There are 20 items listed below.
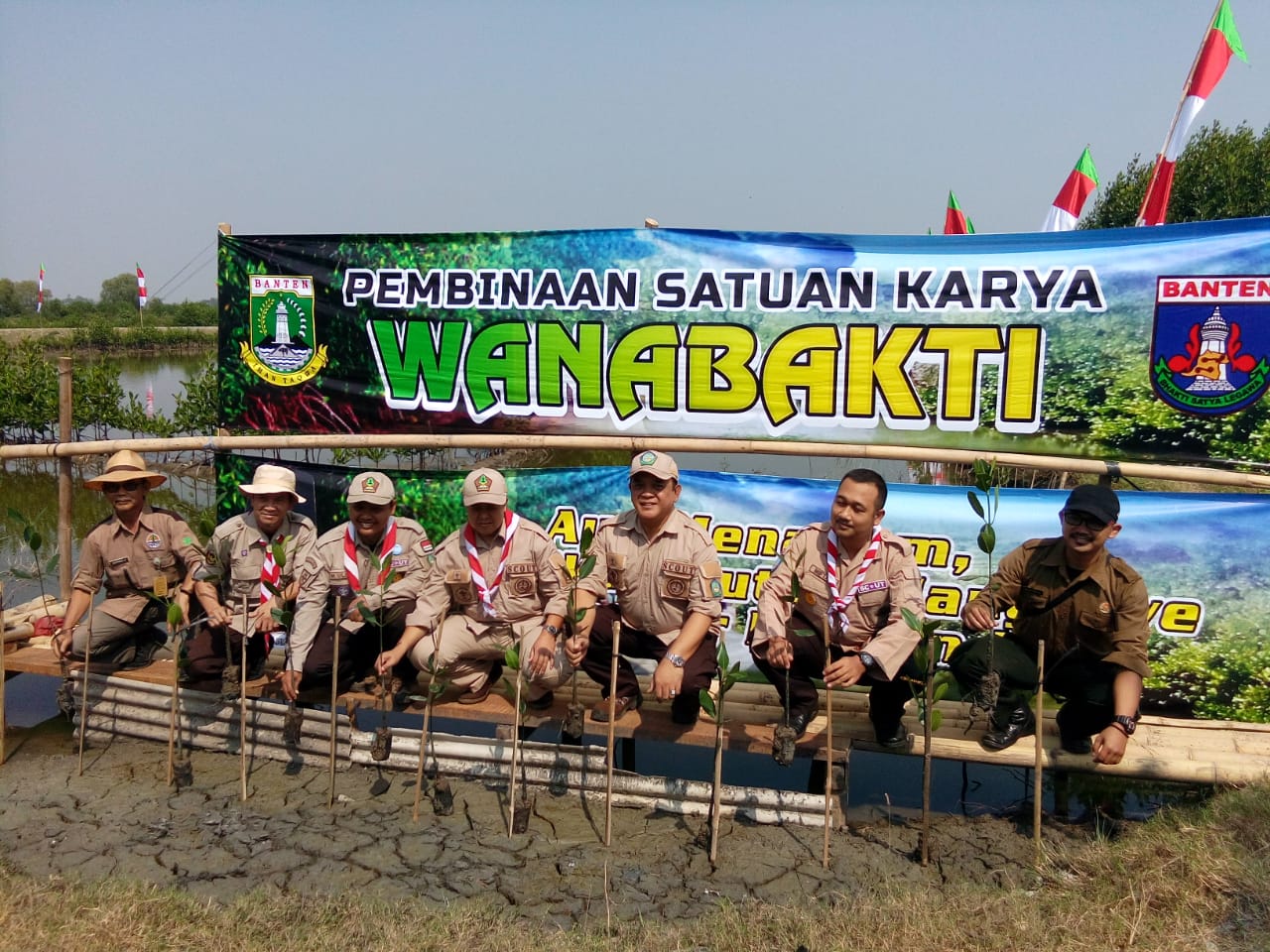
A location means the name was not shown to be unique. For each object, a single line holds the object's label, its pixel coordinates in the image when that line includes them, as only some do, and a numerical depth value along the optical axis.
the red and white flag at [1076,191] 11.38
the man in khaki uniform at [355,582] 4.63
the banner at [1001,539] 4.59
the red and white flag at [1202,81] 6.23
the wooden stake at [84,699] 4.72
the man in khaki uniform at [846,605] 4.04
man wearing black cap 3.88
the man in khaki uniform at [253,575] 4.84
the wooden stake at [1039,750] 3.61
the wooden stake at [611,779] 3.74
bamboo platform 4.00
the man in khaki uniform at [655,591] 4.25
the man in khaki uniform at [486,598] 4.56
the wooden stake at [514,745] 3.88
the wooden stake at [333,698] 4.13
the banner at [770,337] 4.59
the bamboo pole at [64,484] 5.86
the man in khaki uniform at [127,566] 5.07
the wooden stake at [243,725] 4.23
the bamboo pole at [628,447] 4.61
